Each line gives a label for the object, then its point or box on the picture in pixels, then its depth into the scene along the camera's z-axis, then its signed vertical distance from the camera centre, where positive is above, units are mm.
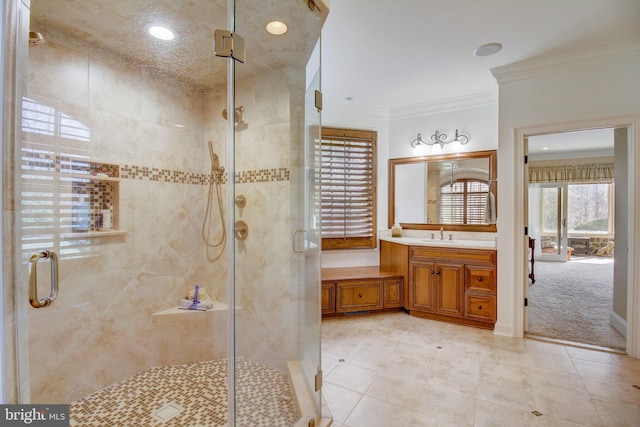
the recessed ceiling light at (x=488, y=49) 2402 +1457
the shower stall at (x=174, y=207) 1713 +46
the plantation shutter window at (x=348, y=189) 3654 +340
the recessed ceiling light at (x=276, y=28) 1837 +1241
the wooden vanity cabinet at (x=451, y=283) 2914 -755
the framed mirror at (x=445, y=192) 3400 +300
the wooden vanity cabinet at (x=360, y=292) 3238 -920
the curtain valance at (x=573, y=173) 6422 +1019
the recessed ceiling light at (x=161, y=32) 1964 +1293
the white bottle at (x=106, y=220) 2045 -55
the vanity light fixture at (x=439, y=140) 3523 +977
